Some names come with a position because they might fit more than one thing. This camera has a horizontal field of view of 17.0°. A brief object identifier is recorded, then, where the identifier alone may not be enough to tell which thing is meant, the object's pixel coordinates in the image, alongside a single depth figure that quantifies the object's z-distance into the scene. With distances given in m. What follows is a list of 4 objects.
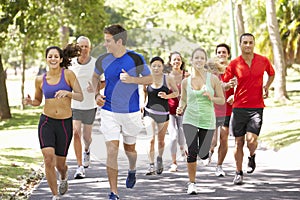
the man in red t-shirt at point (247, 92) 14.06
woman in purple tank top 12.21
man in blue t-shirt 12.38
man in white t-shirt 15.75
